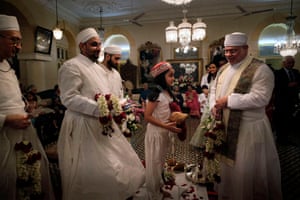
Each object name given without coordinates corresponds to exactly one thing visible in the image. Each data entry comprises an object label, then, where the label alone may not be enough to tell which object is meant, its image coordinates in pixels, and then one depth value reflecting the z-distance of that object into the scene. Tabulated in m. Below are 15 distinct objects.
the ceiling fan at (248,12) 7.57
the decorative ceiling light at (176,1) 4.45
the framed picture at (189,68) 8.81
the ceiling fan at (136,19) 8.27
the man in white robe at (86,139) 2.05
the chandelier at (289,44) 6.04
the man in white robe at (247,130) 2.14
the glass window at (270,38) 8.55
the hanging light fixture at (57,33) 6.21
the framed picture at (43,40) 6.66
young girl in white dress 2.36
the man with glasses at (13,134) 1.67
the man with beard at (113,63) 3.34
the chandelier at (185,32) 5.35
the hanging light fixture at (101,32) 6.93
